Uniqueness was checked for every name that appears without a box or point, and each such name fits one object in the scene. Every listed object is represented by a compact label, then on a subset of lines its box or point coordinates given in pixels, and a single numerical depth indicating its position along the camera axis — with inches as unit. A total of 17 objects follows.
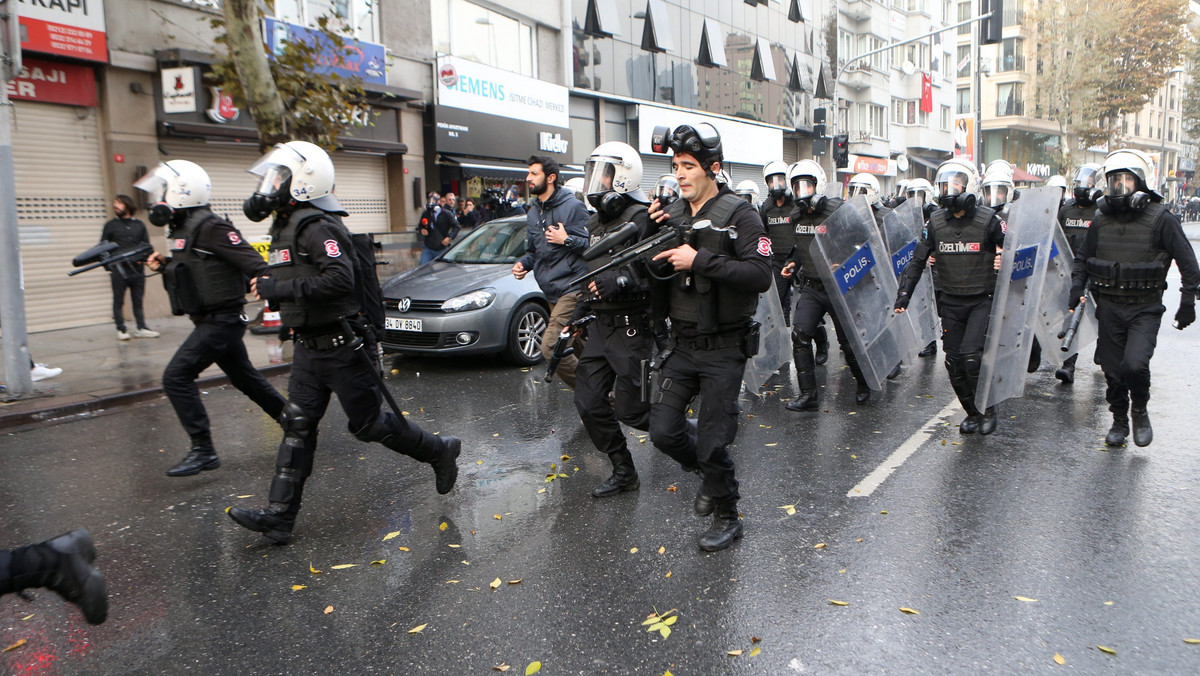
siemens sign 706.8
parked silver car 335.0
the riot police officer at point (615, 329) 169.9
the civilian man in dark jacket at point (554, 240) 223.8
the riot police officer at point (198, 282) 200.8
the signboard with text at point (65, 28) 422.3
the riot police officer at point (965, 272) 233.0
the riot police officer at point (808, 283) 271.4
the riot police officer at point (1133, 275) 212.5
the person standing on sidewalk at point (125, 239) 407.8
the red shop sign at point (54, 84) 436.1
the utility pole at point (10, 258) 283.3
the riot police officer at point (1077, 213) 313.5
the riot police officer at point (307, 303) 160.1
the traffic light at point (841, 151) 994.6
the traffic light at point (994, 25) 640.4
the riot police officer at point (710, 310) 147.6
